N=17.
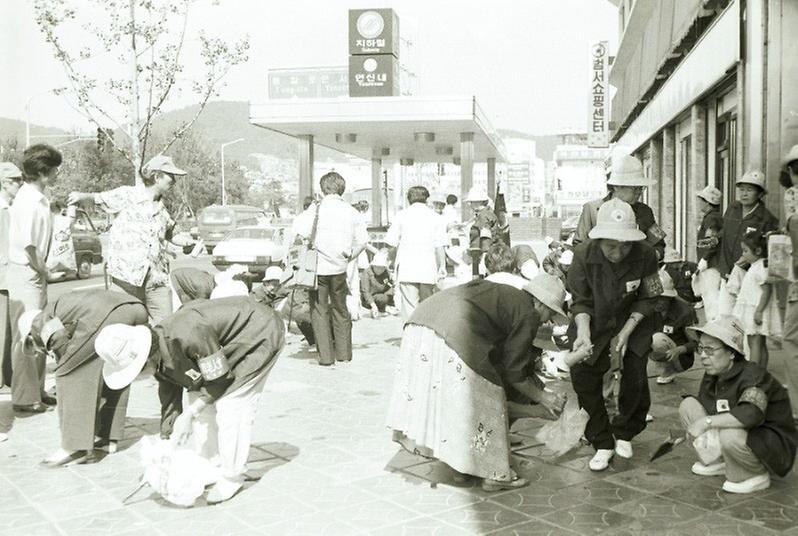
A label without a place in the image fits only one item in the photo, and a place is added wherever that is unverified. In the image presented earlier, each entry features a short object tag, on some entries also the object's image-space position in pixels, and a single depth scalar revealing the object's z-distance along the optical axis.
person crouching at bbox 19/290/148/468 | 5.27
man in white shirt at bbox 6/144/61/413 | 6.80
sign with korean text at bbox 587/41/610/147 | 27.44
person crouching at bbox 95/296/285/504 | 4.48
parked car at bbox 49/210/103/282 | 23.28
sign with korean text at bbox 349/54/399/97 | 25.16
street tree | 20.42
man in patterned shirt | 7.03
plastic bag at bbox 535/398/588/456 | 5.46
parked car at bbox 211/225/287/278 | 23.31
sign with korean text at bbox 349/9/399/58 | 25.53
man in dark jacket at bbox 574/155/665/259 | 6.32
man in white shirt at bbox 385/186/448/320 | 9.13
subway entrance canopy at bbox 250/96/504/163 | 20.50
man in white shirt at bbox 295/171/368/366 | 8.91
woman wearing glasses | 4.80
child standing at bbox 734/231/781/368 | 6.41
